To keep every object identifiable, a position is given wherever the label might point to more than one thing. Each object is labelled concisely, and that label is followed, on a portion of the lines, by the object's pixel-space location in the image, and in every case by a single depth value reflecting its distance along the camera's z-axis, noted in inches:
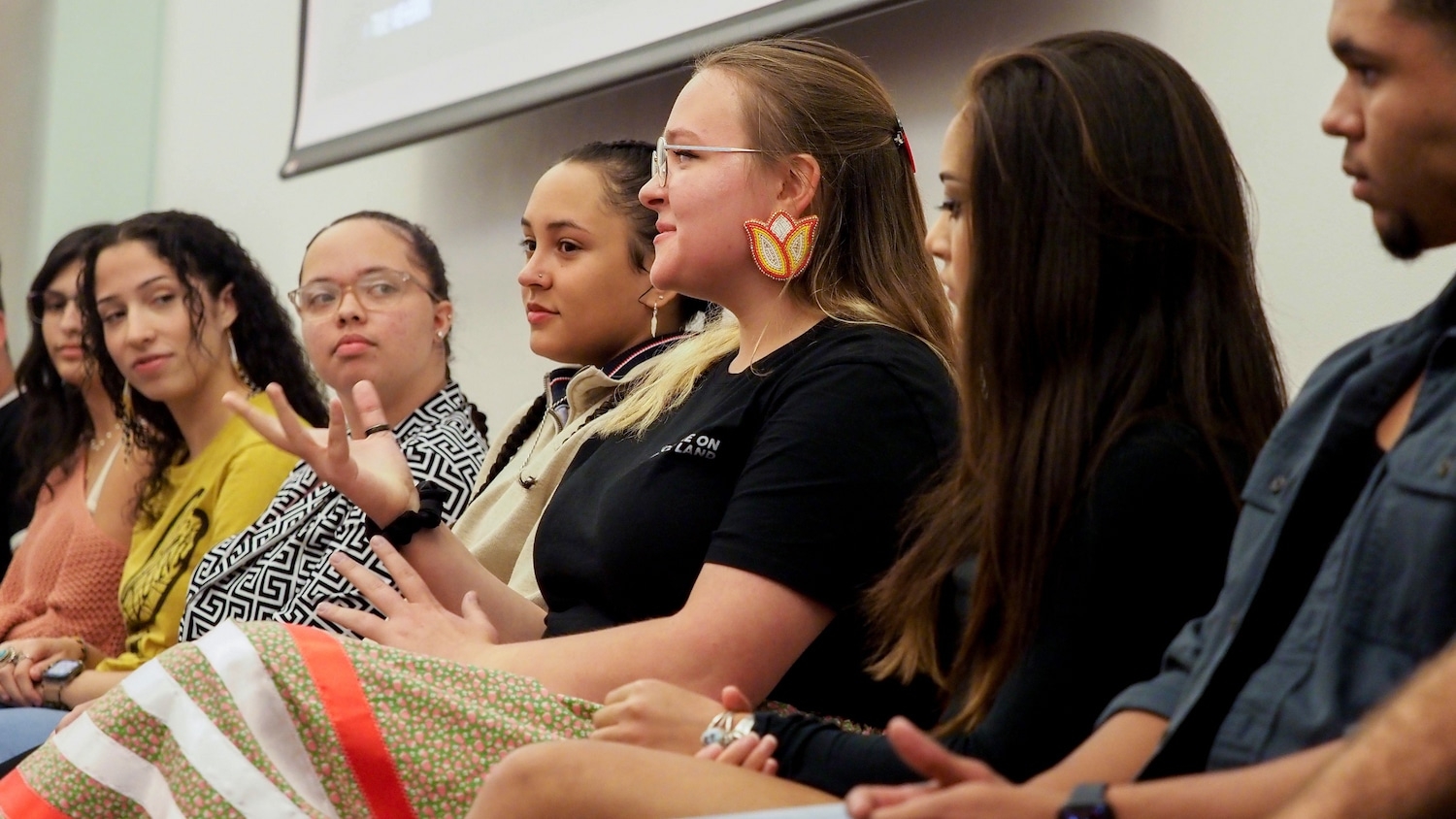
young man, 76.0
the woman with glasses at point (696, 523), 95.1
